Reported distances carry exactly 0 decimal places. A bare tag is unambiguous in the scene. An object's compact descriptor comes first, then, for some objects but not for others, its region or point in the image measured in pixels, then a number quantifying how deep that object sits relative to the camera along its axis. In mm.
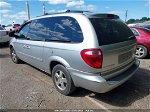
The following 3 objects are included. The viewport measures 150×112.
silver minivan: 2023
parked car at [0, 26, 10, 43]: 6847
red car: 4345
